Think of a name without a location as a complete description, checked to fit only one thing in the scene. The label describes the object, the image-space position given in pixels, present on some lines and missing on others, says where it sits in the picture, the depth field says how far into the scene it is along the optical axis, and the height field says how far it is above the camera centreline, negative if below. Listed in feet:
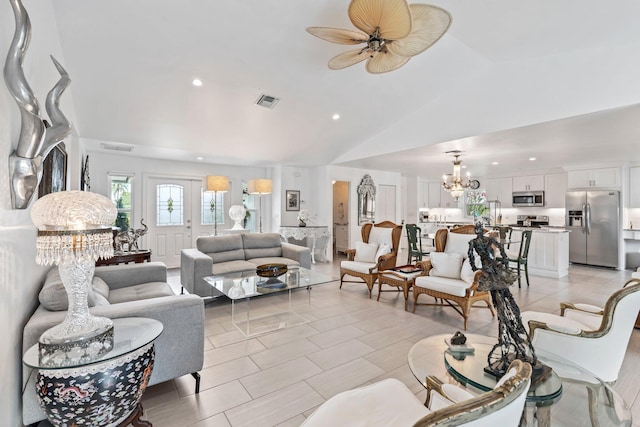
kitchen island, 19.06 -2.69
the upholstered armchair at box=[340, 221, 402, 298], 14.92 -2.22
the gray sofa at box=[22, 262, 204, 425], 5.36 -2.47
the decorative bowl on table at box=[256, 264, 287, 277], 12.68 -2.53
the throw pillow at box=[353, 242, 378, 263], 15.97 -2.19
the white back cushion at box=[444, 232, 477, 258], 12.81 -1.39
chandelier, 18.54 +1.80
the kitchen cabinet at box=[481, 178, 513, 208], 28.50 +2.21
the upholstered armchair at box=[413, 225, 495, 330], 11.18 -2.66
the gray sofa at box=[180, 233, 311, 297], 13.53 -2.41
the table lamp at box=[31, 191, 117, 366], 4.64 -0.69
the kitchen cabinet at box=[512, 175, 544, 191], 26.43 +2.68
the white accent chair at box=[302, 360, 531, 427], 2.44 -2.88
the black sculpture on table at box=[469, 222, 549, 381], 4.88 -1.59
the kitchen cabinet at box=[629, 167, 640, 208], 21.33 +1.80
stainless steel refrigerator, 21.31 -1.09
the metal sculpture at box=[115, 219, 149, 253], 14.01 -1.29
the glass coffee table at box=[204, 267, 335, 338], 10.88 -2.93
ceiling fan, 6.44 +4.46
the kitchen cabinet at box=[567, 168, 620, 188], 21.52 +2.58
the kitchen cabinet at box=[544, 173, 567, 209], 25.17 +1.94
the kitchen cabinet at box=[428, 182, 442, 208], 33.27 +2.03
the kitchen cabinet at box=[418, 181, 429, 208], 32.99 +2.03
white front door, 21.03 -0.22
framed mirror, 26.00 +1.06
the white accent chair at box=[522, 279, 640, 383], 6.03 -2.69
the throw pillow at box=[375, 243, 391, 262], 15.43 -2.00
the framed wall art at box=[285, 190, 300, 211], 24.67 +1.01
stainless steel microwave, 26.27 +1.23
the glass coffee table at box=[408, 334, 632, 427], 4.33 -2.89
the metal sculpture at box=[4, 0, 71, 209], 4.41 +1.41
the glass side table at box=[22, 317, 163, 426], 4.57 -2.80
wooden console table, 13.12 -2.09
